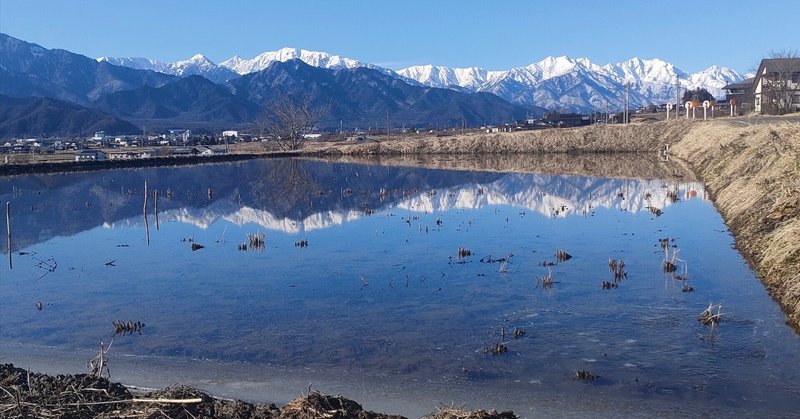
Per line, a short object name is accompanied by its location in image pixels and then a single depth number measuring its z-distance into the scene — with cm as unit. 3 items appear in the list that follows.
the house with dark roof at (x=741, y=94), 8716
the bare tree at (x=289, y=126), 8366
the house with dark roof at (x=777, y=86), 6875
